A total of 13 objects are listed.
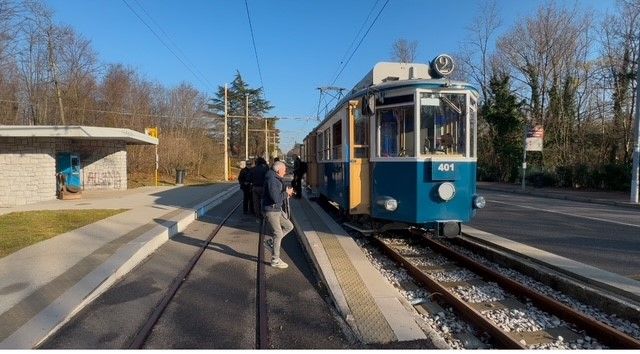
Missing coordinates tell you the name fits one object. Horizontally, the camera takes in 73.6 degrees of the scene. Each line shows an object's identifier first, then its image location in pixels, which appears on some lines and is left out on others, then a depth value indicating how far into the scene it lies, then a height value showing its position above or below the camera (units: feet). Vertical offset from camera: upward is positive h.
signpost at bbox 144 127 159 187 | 89.76 +7.81
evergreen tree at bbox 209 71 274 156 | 270.26 +36.89
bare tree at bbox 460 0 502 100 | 132.98 +29.63
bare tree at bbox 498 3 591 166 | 101.76 +24.39
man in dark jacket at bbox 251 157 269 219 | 40.11 -0.71
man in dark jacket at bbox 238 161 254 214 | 47.70 -2.00
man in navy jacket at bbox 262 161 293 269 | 24.04 -2.12
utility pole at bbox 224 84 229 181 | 128.06 +3.82
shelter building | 56.80 +1.85
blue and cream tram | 25.63 +0.92
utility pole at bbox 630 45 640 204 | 58.65 +0.82
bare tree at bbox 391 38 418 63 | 146.52 +39.54
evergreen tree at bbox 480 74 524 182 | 113.70 +11.60
